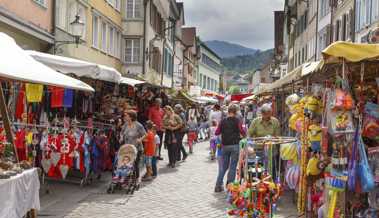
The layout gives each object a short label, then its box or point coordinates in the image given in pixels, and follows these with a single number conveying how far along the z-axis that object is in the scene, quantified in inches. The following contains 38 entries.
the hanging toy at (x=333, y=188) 246.7
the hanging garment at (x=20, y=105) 430.9
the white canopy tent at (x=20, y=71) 237.1
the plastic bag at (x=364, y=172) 230.7
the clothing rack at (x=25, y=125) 358.3
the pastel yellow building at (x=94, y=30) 795.4
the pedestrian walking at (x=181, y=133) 602.2
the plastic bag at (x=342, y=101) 243.9
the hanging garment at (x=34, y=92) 410.0
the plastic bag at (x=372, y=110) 244.8
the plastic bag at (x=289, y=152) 348.8
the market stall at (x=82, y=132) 394.9
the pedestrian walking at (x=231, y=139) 415.5
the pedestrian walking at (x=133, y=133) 436.8
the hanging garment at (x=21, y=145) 361.1
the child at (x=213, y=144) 668.0
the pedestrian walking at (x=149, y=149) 479.2
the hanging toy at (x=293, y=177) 341.4
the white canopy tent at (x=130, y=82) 641.4
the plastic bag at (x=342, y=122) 244.5
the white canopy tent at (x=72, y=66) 406.0
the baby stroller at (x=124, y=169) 413.1
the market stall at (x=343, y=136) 238.5
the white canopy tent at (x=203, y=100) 1714.8
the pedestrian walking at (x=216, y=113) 732.0
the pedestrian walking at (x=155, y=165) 501.0
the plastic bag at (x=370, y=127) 244.5
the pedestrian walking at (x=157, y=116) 607.8
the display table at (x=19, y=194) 225.8
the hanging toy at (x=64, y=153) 392.8
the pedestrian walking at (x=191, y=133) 762.2
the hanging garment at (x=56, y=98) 482.0
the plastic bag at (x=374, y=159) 239.9
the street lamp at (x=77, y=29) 623.2
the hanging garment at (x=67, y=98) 490.9
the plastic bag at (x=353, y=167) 239.5
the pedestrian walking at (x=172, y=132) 580.1
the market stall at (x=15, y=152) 231.1
